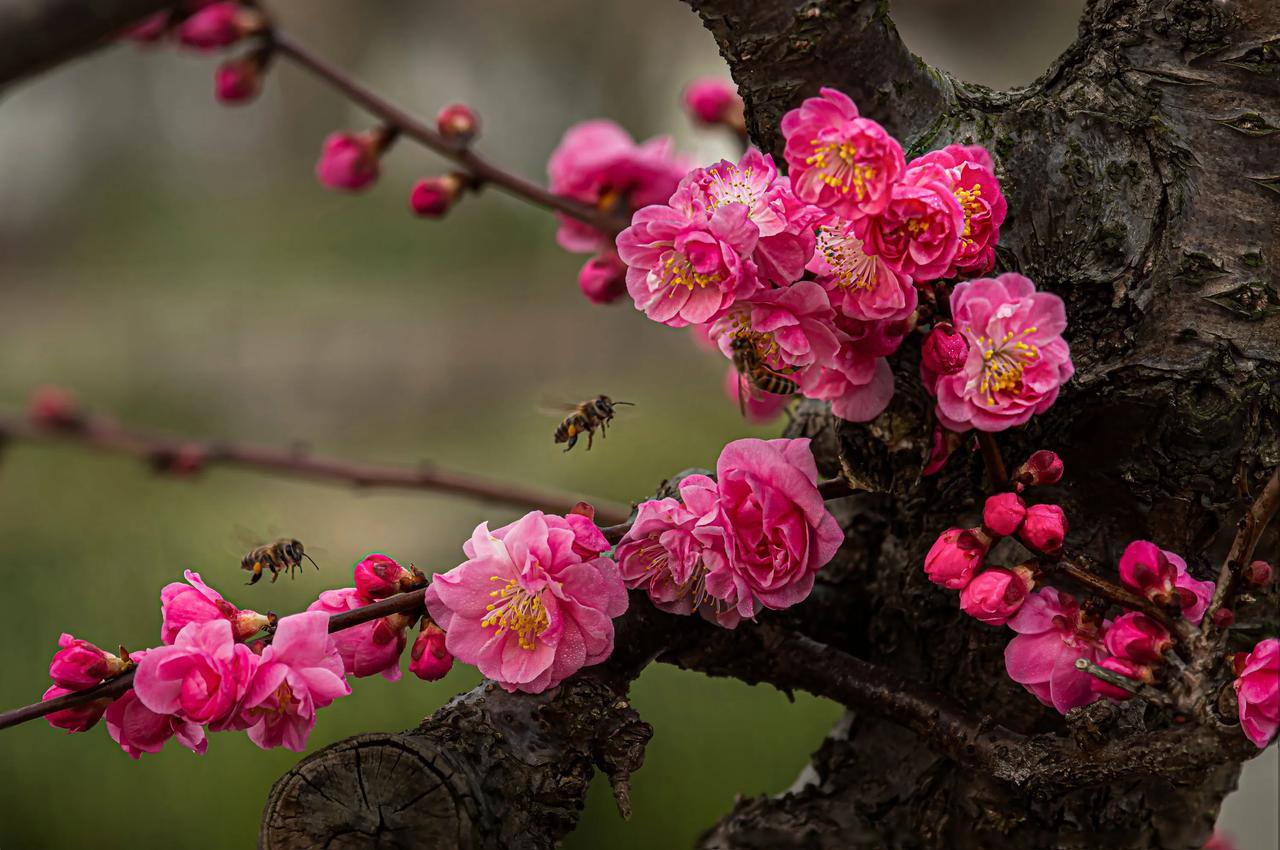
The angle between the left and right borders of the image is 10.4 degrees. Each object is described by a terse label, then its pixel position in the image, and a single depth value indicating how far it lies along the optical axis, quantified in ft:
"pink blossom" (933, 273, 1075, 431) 3.48
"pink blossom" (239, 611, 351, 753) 3.47
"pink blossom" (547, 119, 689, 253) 3.84
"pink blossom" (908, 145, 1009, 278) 3.48
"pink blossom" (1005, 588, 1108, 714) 3.51
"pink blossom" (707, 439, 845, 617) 3.49
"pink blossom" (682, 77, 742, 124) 3.98
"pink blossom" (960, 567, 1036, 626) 3.49
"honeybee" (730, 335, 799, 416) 3.51
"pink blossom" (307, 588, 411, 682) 3.53
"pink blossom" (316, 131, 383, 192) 3.89
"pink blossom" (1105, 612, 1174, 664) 3.47
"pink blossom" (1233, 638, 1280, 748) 3.44
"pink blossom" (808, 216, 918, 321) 3.47
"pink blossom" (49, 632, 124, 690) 3.48
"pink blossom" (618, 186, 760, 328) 3.45
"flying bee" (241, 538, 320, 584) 3.69
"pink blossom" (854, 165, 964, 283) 3.44
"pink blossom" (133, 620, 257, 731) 3.46
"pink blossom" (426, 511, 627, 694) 3.49
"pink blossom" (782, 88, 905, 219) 3.44
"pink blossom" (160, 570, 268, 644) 3.49
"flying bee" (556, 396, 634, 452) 3.67
